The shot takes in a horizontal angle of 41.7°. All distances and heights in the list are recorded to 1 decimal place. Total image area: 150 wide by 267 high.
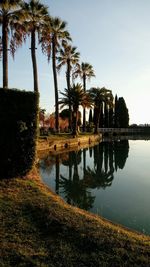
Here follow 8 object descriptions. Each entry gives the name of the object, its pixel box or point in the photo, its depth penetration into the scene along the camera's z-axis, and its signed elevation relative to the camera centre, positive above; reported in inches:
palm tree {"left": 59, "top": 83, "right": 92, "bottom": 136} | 1100.2 +186.8
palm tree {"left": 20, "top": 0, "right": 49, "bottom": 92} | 830.9 +480.4
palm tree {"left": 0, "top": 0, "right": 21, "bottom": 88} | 681.6 +375.1
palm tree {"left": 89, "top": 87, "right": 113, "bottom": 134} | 1464.2 +271.0
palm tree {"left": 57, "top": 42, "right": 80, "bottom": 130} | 1223.3 +466.8
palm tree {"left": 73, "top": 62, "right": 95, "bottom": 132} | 1504.9 +467.1
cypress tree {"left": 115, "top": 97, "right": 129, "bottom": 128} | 2127.3 +199.5
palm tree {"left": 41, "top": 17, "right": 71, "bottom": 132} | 1031.6 +508.5
